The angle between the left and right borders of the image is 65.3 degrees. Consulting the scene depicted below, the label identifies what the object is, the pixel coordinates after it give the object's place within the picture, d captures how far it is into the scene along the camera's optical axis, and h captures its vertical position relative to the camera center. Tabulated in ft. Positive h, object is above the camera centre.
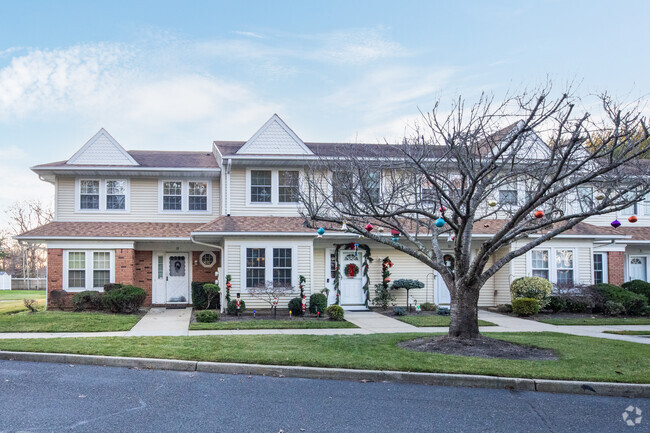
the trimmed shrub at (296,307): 52.34 -5.96
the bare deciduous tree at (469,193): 28.50 +3.56
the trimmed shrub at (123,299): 51.62 -5.06
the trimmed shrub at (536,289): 54.97 -4.46
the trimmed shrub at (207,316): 46.09 -6.10
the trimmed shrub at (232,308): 52.21 -6.01
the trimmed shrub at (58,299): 55.52 -5.32
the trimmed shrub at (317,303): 51.98 -5.56
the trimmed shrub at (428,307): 58.85 -6.78
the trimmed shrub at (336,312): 48.96 -6.11
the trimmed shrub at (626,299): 55.31 -5.61
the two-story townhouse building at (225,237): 55.16 +1.42
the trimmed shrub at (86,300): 53.16 -5.23
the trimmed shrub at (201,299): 58.59 -5.70
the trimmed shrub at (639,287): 59.77 -4.71
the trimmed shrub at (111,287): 55.45 -4.03
